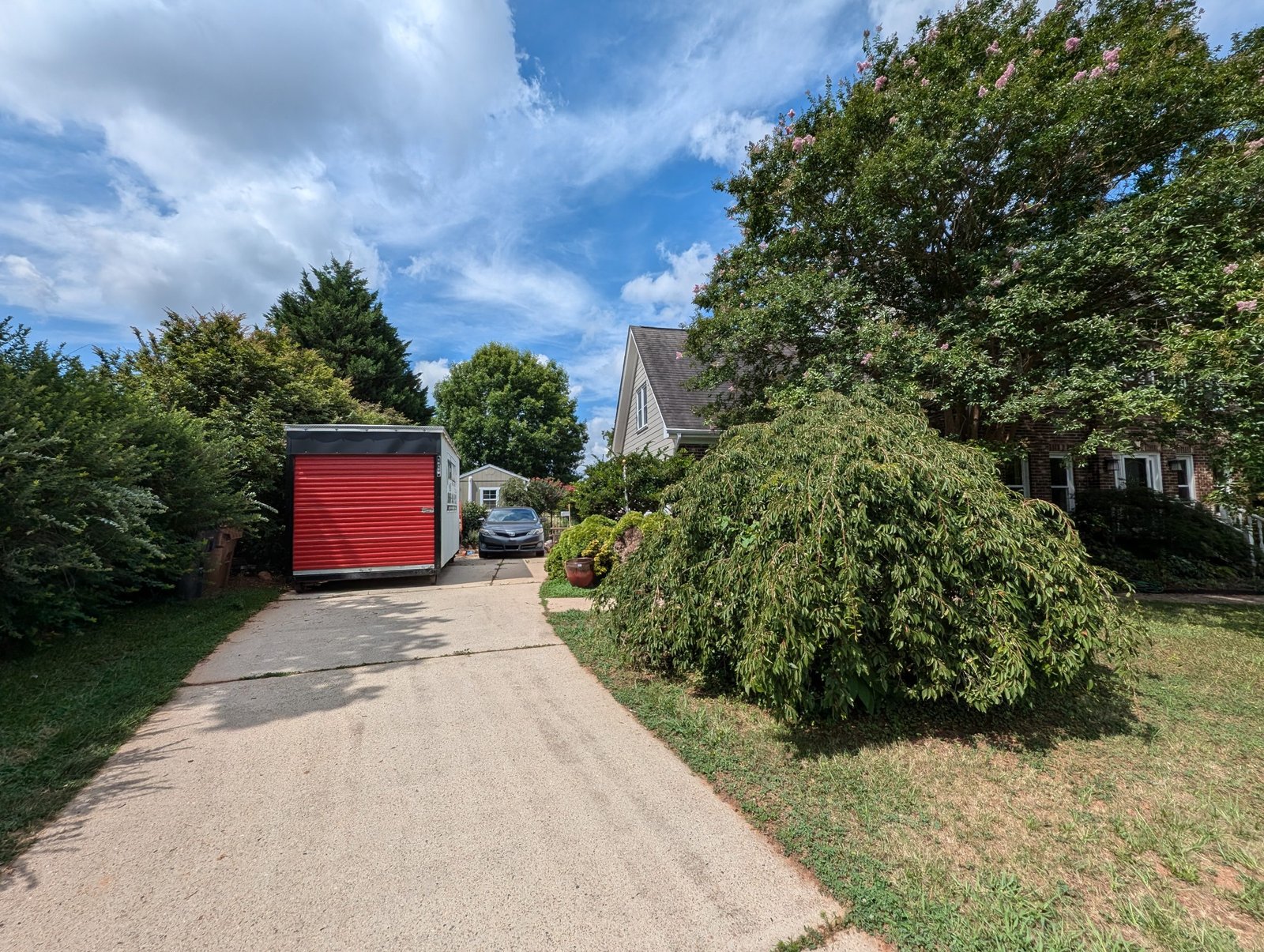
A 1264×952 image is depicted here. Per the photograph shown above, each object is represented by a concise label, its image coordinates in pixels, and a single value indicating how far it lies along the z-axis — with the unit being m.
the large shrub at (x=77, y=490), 4.36
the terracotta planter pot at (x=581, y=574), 8.60
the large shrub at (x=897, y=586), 2.91
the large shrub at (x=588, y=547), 8.73
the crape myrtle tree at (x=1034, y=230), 5.85
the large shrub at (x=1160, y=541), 8.96
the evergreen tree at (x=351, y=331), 22.81
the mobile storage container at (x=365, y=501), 8.77
